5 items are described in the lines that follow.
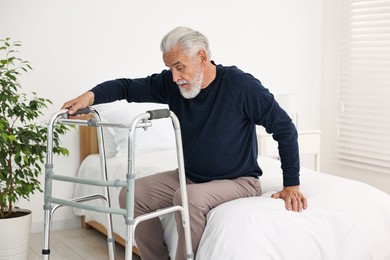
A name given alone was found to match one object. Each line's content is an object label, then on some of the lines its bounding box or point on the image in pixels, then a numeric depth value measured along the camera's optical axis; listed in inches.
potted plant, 141.6
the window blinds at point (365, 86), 197.9
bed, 101.9
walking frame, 90.0
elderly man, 110.2
